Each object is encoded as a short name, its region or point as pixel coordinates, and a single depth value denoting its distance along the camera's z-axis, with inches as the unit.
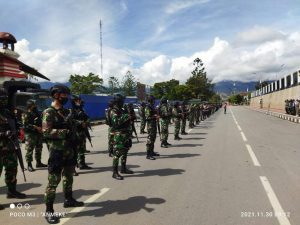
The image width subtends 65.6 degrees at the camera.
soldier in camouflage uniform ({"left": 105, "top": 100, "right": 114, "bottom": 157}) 206.7
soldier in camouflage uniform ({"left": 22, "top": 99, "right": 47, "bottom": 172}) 236.2
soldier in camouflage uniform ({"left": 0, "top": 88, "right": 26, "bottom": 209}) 154.1
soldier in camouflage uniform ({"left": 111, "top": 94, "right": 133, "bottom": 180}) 201.0
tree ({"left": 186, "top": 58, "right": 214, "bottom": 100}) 2674.2
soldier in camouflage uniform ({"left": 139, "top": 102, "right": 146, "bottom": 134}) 492.4
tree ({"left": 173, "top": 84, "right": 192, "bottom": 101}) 2653.6
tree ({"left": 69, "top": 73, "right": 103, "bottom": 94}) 1786.5
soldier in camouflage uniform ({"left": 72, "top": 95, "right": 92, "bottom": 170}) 234.0
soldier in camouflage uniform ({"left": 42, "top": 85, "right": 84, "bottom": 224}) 135.2
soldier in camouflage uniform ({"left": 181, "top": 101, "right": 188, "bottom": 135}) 480.2
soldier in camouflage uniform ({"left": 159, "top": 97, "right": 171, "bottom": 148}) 333.7
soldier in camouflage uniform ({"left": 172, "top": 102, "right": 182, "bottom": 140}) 398.9
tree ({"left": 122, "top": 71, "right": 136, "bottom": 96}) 2262.1
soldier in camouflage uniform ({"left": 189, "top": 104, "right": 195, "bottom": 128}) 616.8
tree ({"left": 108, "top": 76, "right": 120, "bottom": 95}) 2221.0
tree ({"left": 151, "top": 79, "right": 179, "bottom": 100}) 3167.2
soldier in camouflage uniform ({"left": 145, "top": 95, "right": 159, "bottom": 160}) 275.4
